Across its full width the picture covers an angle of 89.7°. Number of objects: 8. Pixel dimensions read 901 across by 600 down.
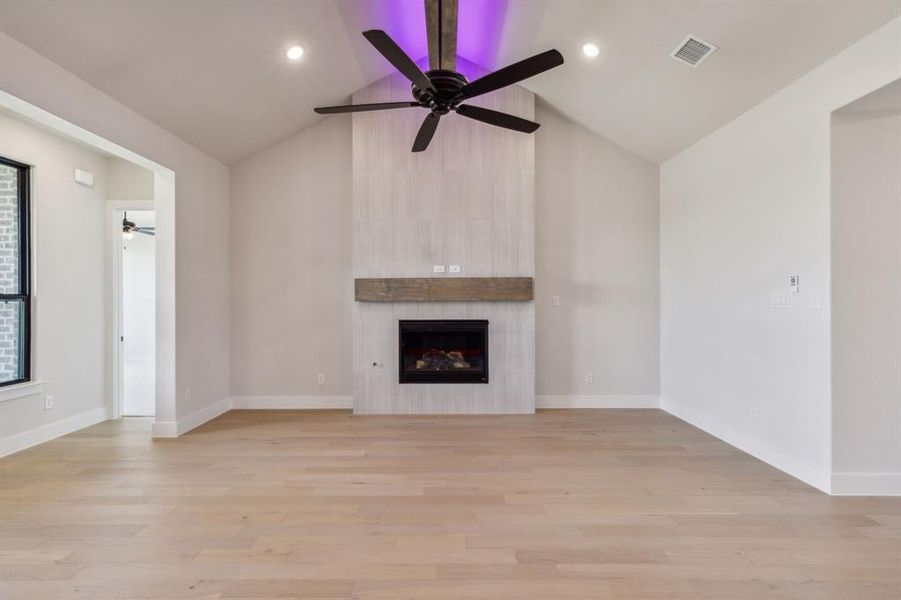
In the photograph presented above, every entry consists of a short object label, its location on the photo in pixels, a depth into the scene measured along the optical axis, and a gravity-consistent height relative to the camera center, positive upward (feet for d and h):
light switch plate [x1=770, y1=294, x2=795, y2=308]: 10.47 -0.07
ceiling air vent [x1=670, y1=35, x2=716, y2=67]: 10.19 +5.74
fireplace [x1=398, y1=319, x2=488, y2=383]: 15.81 -1.86
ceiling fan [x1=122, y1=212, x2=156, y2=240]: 18.83 +3.02
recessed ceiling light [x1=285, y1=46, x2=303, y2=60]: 12.07 +6.67
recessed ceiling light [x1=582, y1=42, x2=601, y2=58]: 12.09 +6.71
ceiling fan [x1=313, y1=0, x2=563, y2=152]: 8.39 +4.55
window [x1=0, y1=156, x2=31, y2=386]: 12.53 +0.72
